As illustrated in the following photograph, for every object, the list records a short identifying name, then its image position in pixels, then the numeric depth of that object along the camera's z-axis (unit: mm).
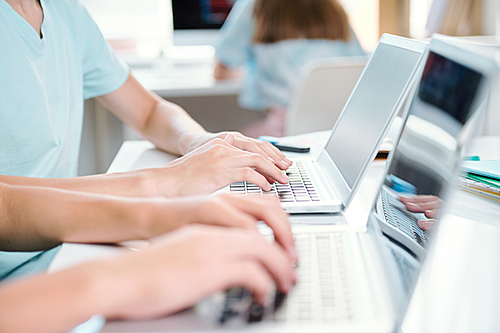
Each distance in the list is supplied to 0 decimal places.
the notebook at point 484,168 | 616
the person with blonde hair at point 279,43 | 1697
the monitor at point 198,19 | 2256
